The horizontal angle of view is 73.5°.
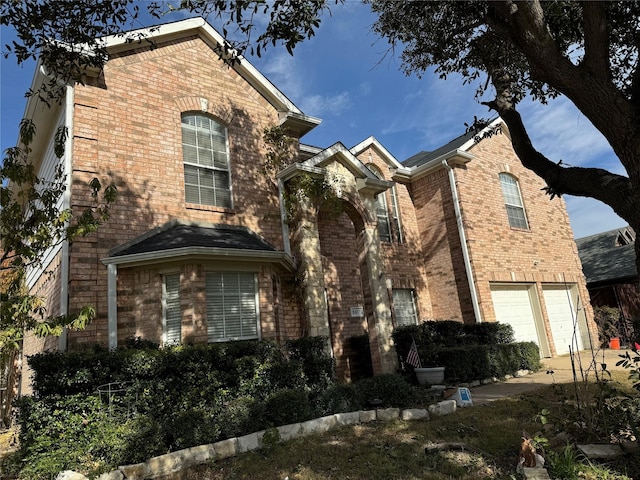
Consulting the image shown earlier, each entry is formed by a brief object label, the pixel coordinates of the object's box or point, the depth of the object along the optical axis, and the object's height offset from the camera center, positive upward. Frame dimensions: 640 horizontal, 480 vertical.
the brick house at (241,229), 8.45 +3.13
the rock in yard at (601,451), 4.68 -1.47
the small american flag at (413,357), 10.62 -0.52
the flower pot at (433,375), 10.41 -0.99
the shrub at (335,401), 7.82 -1.01
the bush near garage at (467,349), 11.15 -0.53
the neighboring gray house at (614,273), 19.69 +1.81
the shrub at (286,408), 6.91 -0.91
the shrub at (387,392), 8.55 -1.03
